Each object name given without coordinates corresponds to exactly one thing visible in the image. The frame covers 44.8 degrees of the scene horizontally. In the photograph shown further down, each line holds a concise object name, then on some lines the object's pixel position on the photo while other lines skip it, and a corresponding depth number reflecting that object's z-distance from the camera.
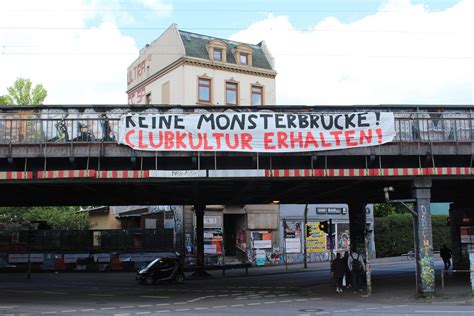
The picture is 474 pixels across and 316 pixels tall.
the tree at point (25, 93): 46.72
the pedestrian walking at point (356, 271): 24.80
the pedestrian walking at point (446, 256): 34.03
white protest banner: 20.98
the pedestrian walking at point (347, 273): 25.34
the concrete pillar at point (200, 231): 36.53
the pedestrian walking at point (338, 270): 24.70
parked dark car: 30.41
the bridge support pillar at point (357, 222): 32.34
